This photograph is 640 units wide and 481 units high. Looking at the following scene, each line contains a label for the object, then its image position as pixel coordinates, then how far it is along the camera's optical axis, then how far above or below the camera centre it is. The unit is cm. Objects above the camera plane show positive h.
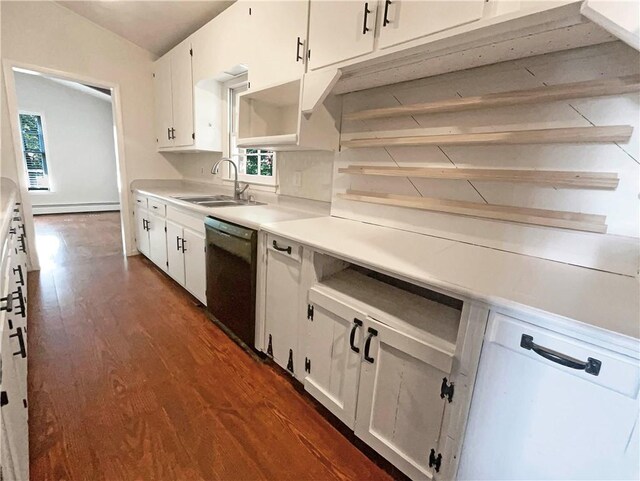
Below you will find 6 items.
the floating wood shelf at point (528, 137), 100 +21
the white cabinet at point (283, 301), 151 -66
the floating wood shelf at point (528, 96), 97 +35
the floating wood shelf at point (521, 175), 103 +6
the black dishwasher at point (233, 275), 173 -65
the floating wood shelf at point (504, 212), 107 -9
